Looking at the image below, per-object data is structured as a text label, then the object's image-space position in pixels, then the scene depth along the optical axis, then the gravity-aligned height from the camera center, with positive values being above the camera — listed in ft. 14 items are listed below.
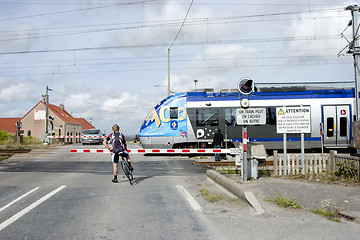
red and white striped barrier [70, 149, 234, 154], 46.80 -2.90
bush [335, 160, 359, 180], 28.14 -3.55
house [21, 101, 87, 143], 222.69 +7.46
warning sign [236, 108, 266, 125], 29.66 +1.27
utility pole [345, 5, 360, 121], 41.57 +10.55
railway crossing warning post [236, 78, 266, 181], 28.89 +1.26
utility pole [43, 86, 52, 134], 139.75 +15.74
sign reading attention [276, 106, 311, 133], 32.19 +1.03
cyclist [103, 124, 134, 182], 32.19 -1.53
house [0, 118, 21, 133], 249.43 +6.34
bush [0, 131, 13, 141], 141.72 -1.66
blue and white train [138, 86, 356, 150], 58.34 +2.16
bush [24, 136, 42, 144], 127.77 -3.35
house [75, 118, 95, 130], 322.14 +7.76
